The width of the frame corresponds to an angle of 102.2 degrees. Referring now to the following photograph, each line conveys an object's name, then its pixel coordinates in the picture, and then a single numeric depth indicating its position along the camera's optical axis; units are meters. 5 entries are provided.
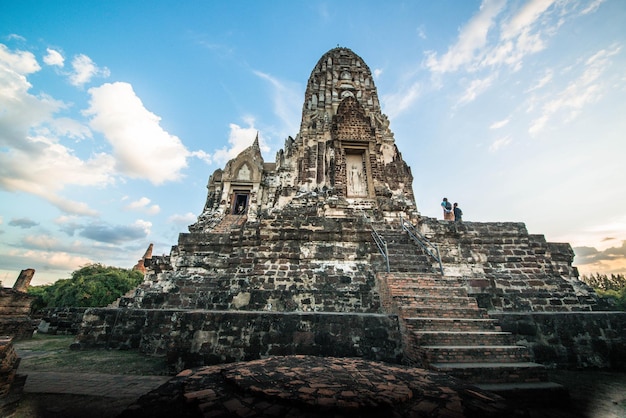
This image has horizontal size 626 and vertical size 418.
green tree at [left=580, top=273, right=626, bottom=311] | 34.41
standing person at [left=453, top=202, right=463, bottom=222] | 12.65
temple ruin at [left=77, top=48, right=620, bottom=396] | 4.13
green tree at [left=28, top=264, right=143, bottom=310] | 19.84
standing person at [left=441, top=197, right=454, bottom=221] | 13.46
